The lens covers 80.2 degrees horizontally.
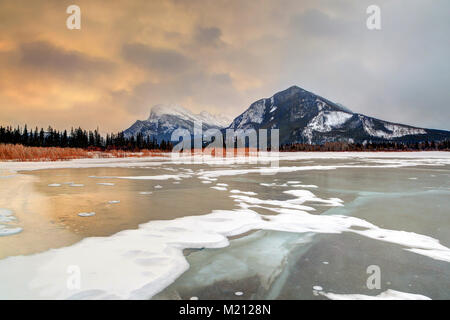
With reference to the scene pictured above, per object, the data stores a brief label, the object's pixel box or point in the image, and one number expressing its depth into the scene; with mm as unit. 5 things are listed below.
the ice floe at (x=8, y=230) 4672
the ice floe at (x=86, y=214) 5980
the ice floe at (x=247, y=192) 9336
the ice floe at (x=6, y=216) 5523
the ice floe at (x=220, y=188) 10375
